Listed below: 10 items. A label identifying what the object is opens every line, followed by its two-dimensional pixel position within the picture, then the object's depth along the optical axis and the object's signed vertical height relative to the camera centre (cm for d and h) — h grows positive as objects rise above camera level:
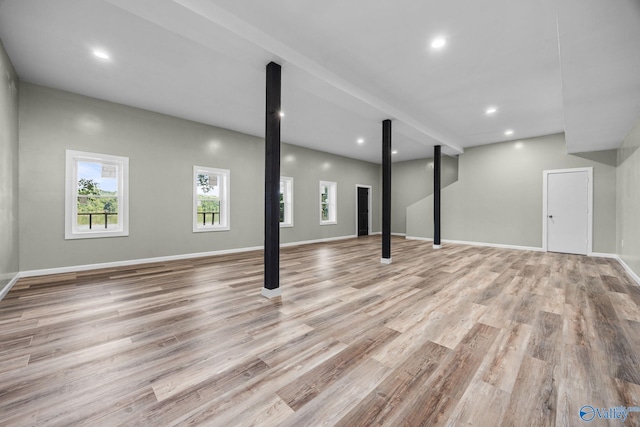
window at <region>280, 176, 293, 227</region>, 798 +35
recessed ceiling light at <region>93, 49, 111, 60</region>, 329 +208
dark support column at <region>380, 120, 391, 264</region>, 525 +45
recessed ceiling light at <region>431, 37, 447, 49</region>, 305 +209
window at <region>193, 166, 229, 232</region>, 613 +39
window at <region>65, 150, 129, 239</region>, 448 +32
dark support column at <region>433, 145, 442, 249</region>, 727 +52
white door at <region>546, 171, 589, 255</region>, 634 +7
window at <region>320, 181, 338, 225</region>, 947 +43
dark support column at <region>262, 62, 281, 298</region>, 325 +29
